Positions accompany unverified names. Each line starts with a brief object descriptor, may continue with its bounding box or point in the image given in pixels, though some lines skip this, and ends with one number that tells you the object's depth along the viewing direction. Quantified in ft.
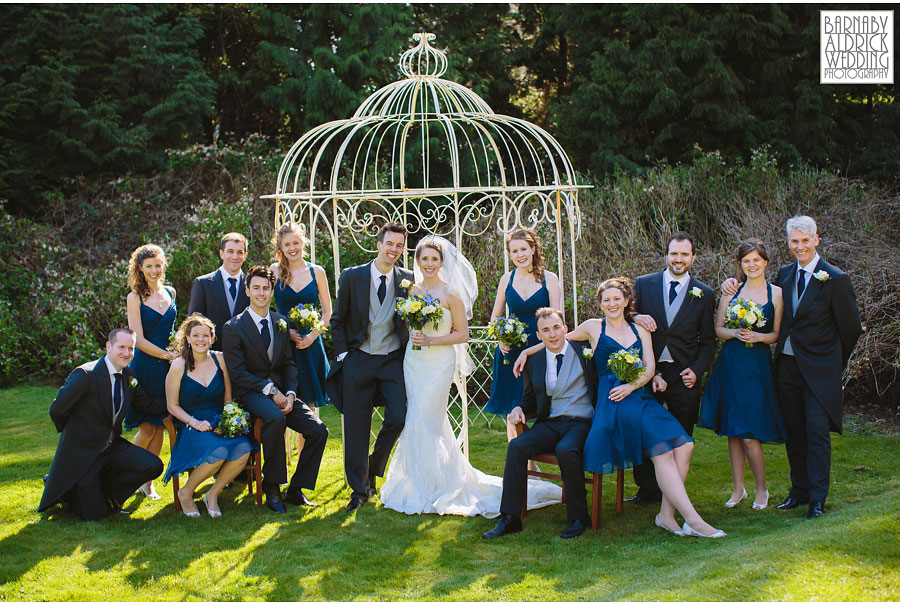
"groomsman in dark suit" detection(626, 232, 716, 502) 17.79
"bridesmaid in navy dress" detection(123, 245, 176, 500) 19.57
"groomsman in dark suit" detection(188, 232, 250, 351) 19.94
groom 19.33
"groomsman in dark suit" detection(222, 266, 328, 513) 18.75
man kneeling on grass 17.89
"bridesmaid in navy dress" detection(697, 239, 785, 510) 17.33
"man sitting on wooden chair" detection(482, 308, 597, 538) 16.87
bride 18.90
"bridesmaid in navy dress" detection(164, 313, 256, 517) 18.10
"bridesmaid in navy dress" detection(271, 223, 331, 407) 20.16
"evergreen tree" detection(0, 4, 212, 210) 44.93
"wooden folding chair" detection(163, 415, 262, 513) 18.74
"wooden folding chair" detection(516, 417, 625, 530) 16.93
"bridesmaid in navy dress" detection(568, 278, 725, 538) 16.15
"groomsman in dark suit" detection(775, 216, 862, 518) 16.81
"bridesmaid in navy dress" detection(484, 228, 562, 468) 19.81
